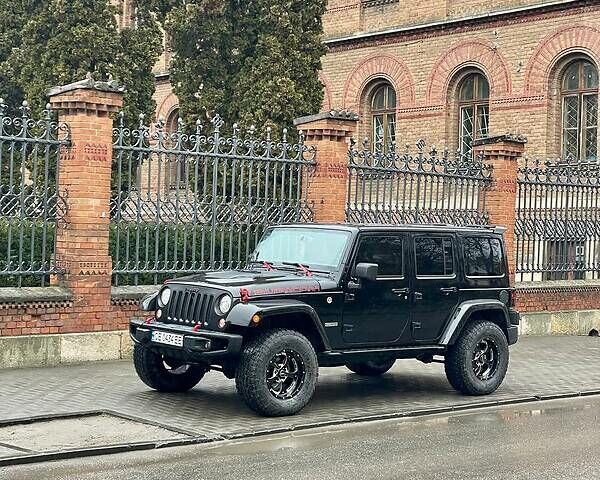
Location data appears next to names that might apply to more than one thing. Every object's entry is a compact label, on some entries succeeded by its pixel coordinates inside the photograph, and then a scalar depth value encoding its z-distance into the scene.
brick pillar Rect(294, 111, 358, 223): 15.48
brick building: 24.05
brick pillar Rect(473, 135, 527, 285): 17.97
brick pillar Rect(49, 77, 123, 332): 12.98
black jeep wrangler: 9.77
